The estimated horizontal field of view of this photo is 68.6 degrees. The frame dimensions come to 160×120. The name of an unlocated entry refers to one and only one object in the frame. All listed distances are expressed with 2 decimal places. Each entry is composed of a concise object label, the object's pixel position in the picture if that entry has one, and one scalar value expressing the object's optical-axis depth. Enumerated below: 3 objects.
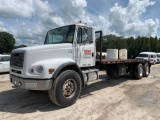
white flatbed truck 3.52
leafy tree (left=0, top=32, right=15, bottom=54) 50.61
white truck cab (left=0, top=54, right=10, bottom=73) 8.76
